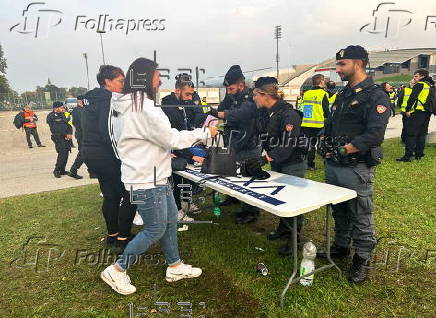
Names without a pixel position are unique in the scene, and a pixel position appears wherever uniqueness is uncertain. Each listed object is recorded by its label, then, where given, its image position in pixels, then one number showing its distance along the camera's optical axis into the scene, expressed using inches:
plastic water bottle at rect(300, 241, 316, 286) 112.8
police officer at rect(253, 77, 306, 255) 130.0
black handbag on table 135.6
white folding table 97.7
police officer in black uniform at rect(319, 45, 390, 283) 103.8
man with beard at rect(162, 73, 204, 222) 154.7
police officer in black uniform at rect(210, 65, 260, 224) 143.9
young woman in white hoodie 93.8
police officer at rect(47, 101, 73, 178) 303.0
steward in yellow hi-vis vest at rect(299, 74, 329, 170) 257.8
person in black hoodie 133.1
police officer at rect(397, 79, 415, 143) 293.1
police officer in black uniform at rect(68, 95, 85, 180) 267.4
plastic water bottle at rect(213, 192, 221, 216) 178.5
